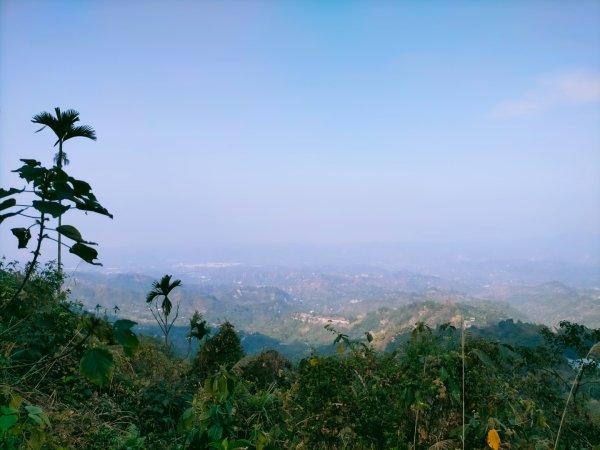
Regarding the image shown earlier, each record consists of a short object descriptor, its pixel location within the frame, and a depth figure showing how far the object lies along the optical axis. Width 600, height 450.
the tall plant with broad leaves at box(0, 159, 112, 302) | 1.47
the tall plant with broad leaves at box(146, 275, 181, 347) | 10.48
